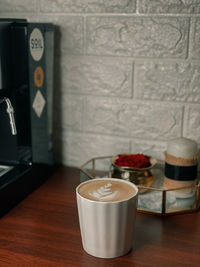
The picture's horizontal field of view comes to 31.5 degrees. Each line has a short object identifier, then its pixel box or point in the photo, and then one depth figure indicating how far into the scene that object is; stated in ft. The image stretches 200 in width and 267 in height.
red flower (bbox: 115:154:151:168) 3.10
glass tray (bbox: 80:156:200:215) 2.82
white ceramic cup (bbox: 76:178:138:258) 2.16
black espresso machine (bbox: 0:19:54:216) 2.81
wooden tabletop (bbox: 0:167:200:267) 2.24
